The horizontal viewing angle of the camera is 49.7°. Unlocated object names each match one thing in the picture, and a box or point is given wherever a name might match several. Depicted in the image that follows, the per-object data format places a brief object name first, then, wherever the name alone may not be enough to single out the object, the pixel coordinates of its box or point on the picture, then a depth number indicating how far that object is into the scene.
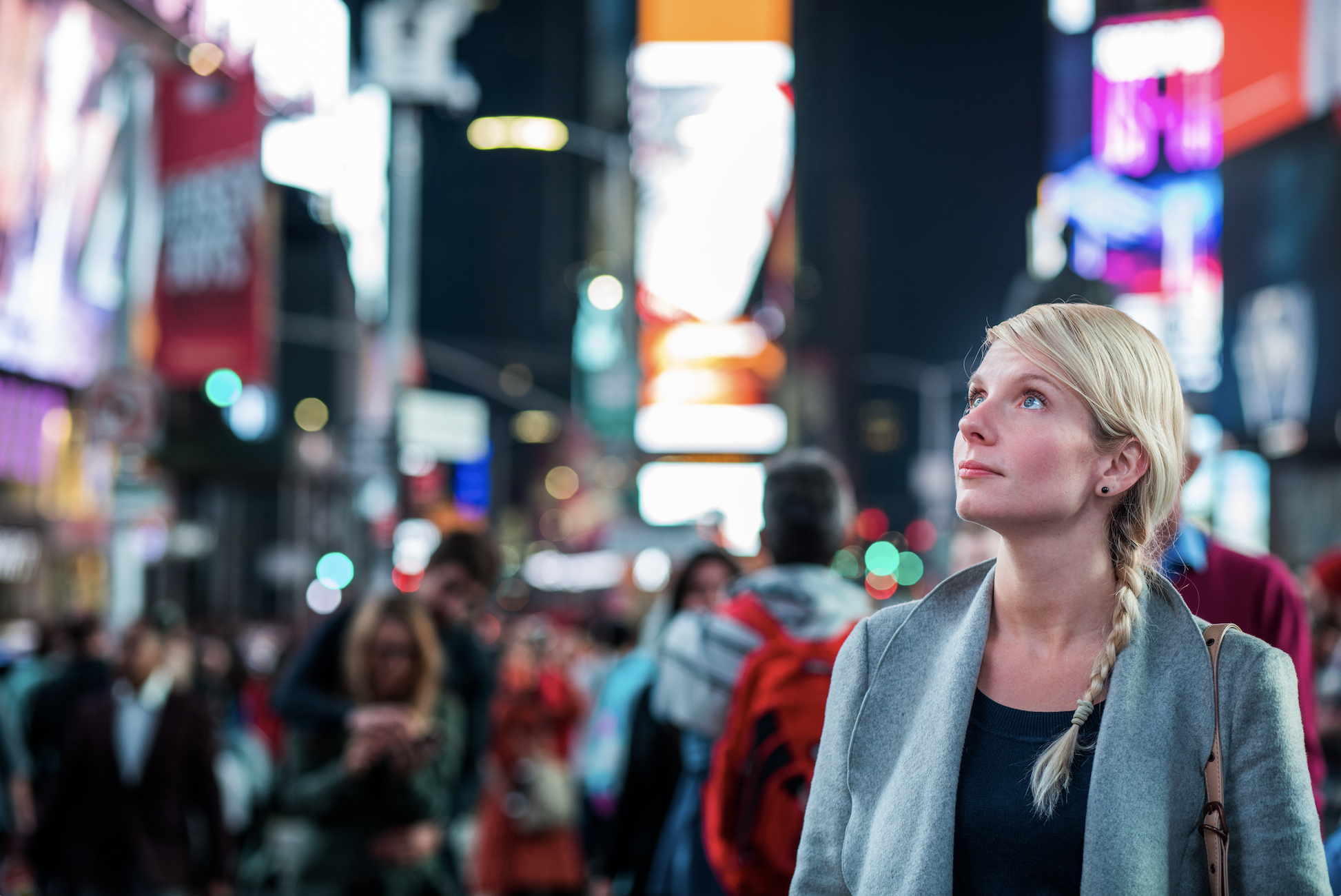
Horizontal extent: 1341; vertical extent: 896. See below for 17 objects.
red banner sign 14.68
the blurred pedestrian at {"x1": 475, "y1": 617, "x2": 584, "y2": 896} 10.83
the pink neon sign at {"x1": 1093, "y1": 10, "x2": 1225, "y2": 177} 26.17
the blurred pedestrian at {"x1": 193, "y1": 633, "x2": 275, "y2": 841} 11.27
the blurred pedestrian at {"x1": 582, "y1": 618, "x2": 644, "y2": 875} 7.64
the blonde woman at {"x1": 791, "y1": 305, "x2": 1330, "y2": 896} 2.41
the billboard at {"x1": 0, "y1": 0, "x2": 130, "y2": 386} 17.80
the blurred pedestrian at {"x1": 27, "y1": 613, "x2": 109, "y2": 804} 11.70
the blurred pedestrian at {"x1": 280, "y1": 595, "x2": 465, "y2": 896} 6.11
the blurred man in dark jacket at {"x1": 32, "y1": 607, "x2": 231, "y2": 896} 8.23
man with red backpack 4.38
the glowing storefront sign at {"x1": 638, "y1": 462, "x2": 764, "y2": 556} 45.12
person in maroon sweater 3.82
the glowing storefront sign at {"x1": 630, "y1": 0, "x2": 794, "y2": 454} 40.72
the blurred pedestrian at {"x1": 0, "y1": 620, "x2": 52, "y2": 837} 9.17
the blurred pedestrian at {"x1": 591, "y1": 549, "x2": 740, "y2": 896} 6.43
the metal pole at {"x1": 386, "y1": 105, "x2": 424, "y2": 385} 16.27
